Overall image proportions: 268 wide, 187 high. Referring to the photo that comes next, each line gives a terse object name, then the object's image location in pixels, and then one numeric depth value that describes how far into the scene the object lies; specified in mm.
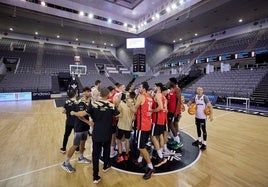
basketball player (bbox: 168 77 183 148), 3797
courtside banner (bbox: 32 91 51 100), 14648
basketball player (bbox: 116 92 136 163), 3121
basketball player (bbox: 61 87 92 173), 2830
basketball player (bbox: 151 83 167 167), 3041
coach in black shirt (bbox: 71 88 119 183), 2334
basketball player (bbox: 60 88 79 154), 3058
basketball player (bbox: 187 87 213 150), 3773
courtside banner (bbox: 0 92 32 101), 13195
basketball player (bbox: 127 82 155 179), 2703
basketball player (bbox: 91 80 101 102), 2680
